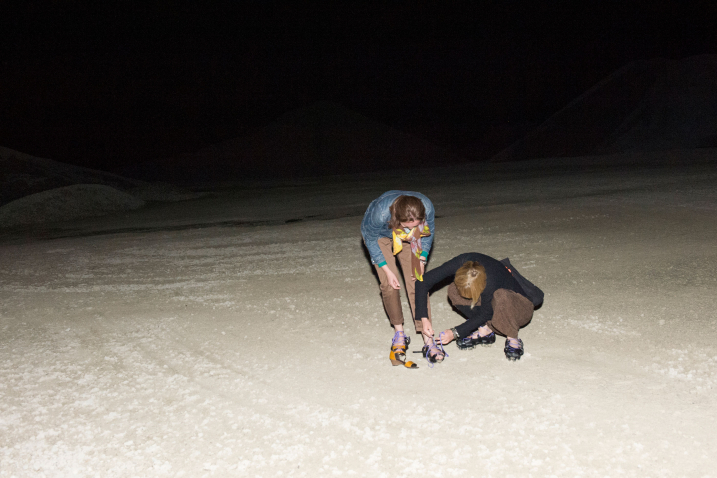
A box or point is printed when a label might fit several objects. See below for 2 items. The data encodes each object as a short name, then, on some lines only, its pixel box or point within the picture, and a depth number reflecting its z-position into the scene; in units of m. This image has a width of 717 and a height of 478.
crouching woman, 3.47
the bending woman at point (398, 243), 3.16
